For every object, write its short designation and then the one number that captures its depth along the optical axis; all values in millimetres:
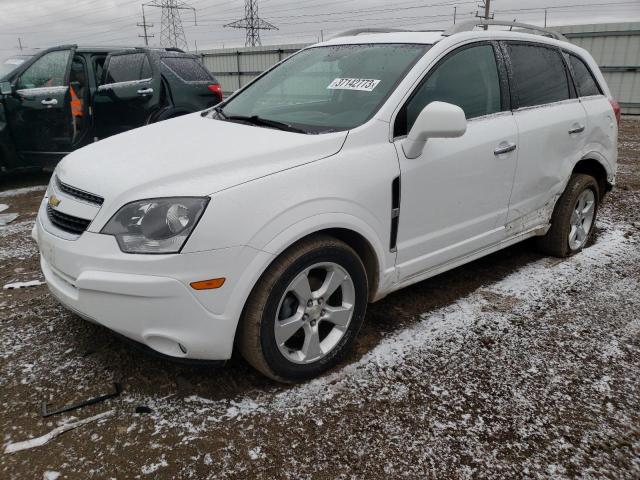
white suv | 2125
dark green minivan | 6023
